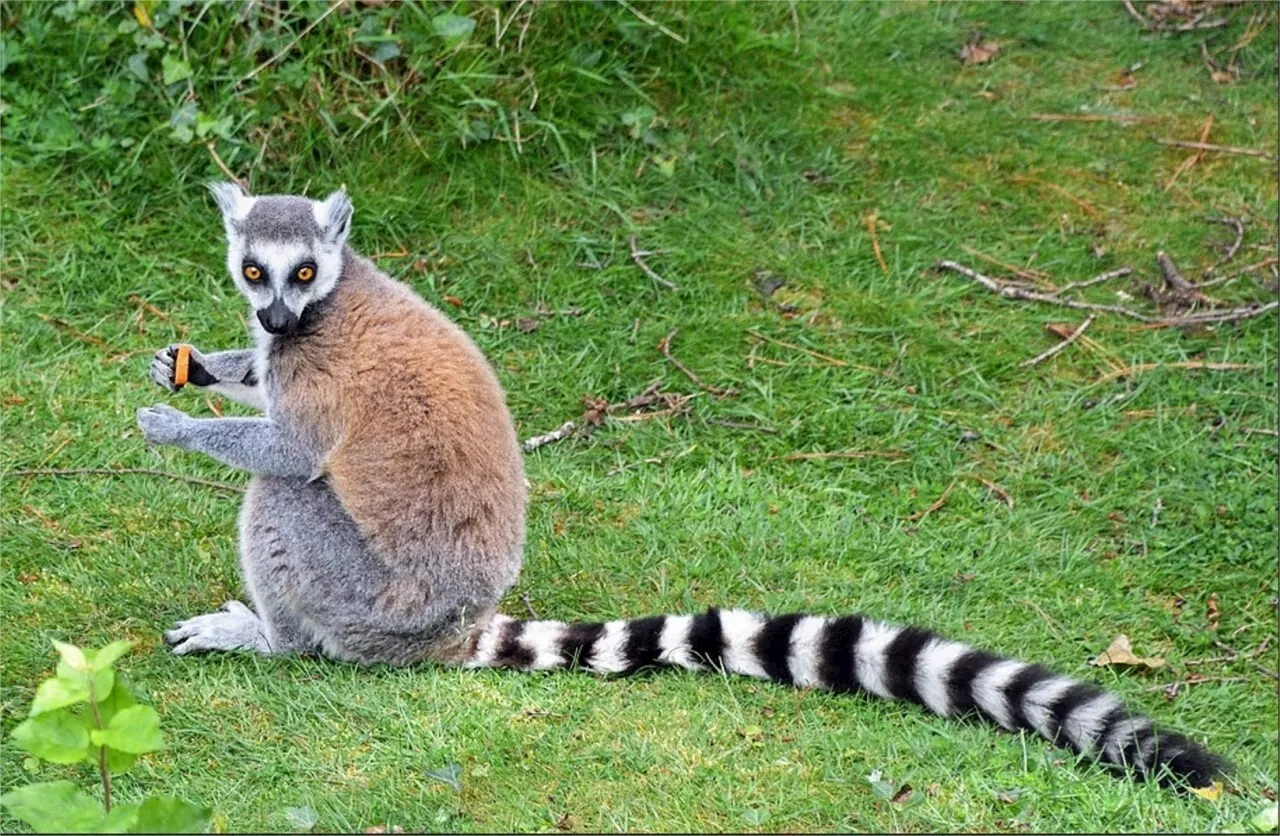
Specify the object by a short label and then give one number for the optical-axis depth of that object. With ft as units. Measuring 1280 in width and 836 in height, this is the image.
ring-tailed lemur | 26.09
